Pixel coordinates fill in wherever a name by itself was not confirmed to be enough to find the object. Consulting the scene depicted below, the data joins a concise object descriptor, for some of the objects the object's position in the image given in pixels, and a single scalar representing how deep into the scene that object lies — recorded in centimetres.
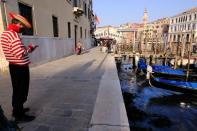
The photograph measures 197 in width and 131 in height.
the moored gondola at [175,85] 981
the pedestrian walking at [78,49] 1570
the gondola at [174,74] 1129
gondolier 249
